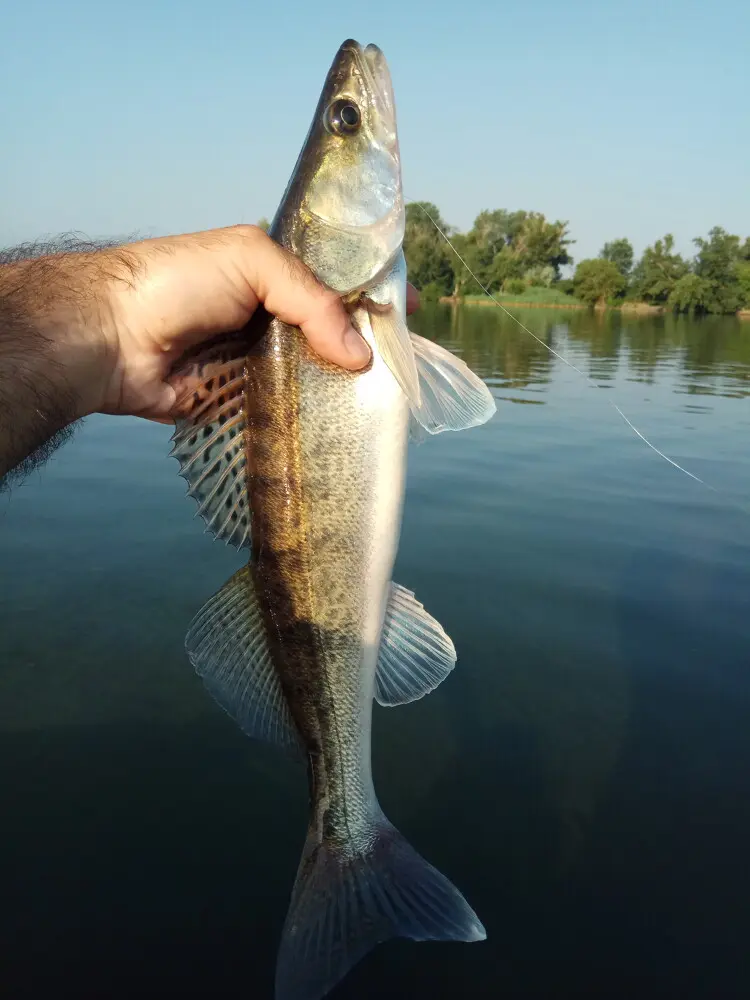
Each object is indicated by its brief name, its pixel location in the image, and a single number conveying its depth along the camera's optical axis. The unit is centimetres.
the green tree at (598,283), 8431
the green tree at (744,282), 7674
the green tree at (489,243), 5794
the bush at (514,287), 6094
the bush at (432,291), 6094
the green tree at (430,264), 4000
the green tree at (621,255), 10125
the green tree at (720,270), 7694
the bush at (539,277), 7495
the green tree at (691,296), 7722
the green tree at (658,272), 8438
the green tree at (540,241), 8188
